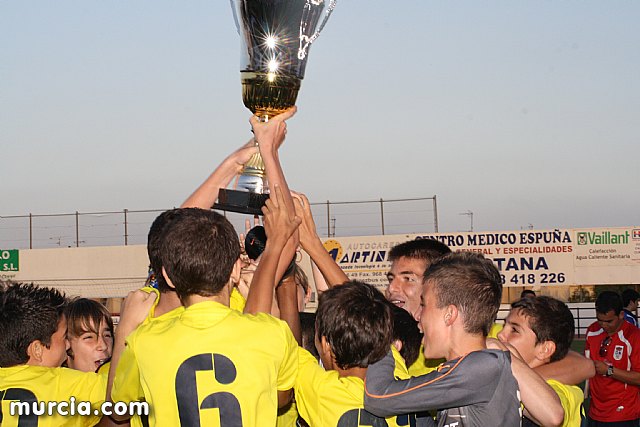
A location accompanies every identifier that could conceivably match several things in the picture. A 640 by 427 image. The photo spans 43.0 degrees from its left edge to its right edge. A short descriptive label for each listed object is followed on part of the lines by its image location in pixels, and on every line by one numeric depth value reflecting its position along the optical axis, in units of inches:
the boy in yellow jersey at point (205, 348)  106.7
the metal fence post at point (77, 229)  1194.6
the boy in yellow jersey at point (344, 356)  121.3
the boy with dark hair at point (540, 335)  151.4
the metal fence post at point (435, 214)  1070.3
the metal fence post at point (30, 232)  1207.6
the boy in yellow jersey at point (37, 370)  131.4
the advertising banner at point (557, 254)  1003.3
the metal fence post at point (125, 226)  1160.8
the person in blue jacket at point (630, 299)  466.0
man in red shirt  350.0
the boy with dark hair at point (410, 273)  168.1
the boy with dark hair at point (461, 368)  113.2
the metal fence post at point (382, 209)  1107.8
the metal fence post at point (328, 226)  1086.8
